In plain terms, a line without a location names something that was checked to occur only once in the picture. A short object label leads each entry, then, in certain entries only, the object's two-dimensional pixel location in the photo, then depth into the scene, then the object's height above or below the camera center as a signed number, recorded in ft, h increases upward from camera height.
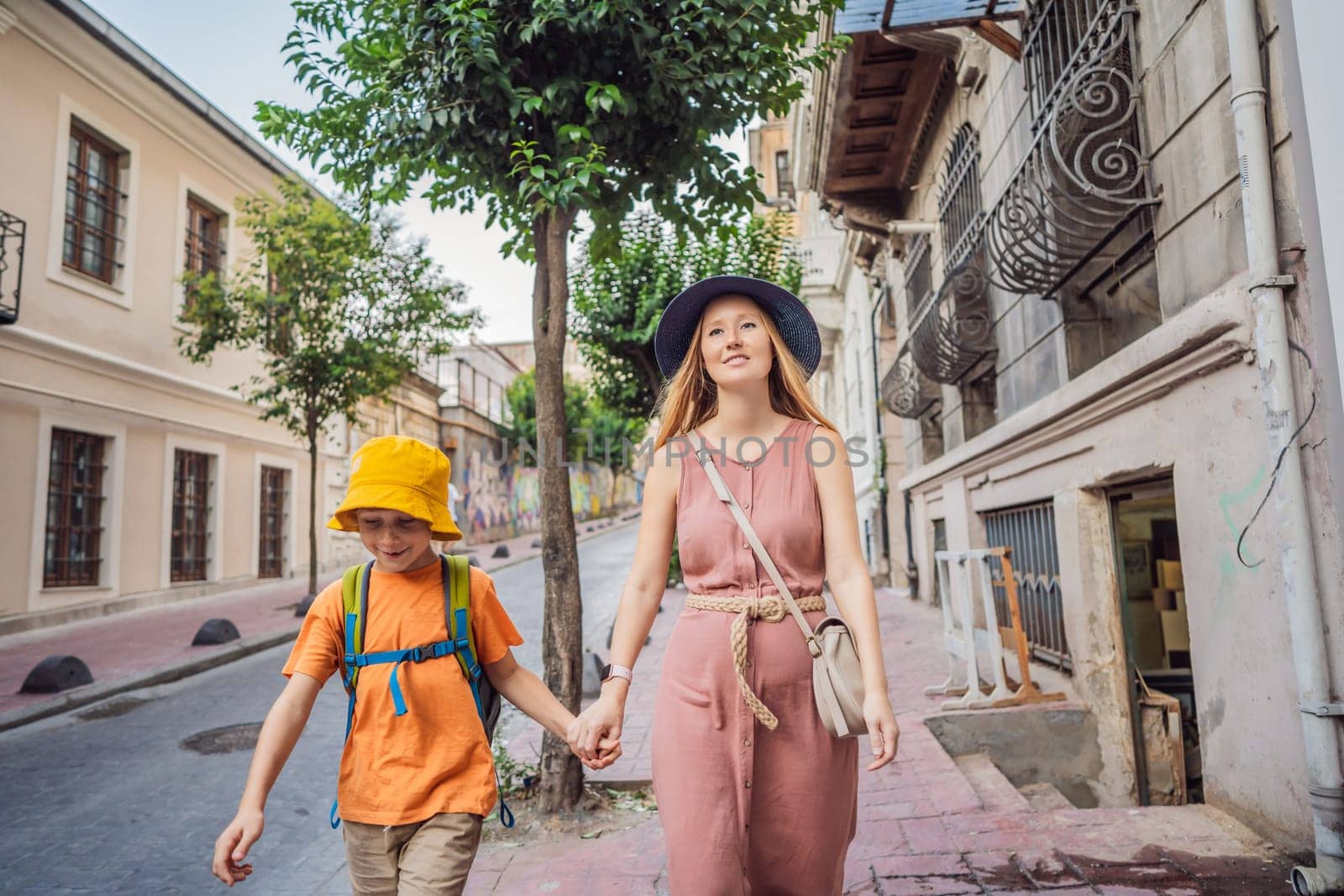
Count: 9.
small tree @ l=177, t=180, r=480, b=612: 44.65 +13.79
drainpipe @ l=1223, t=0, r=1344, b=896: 9.95 +0.99
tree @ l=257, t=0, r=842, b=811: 13.76 +7.48
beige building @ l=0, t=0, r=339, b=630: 37.99 +11.70
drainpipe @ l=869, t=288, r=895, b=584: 52.65 +9.53
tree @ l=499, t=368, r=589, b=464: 116.26 +22.15
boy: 7.16 -1.10
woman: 6.59 -0.45
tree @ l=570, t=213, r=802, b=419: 52.95 +17.59
